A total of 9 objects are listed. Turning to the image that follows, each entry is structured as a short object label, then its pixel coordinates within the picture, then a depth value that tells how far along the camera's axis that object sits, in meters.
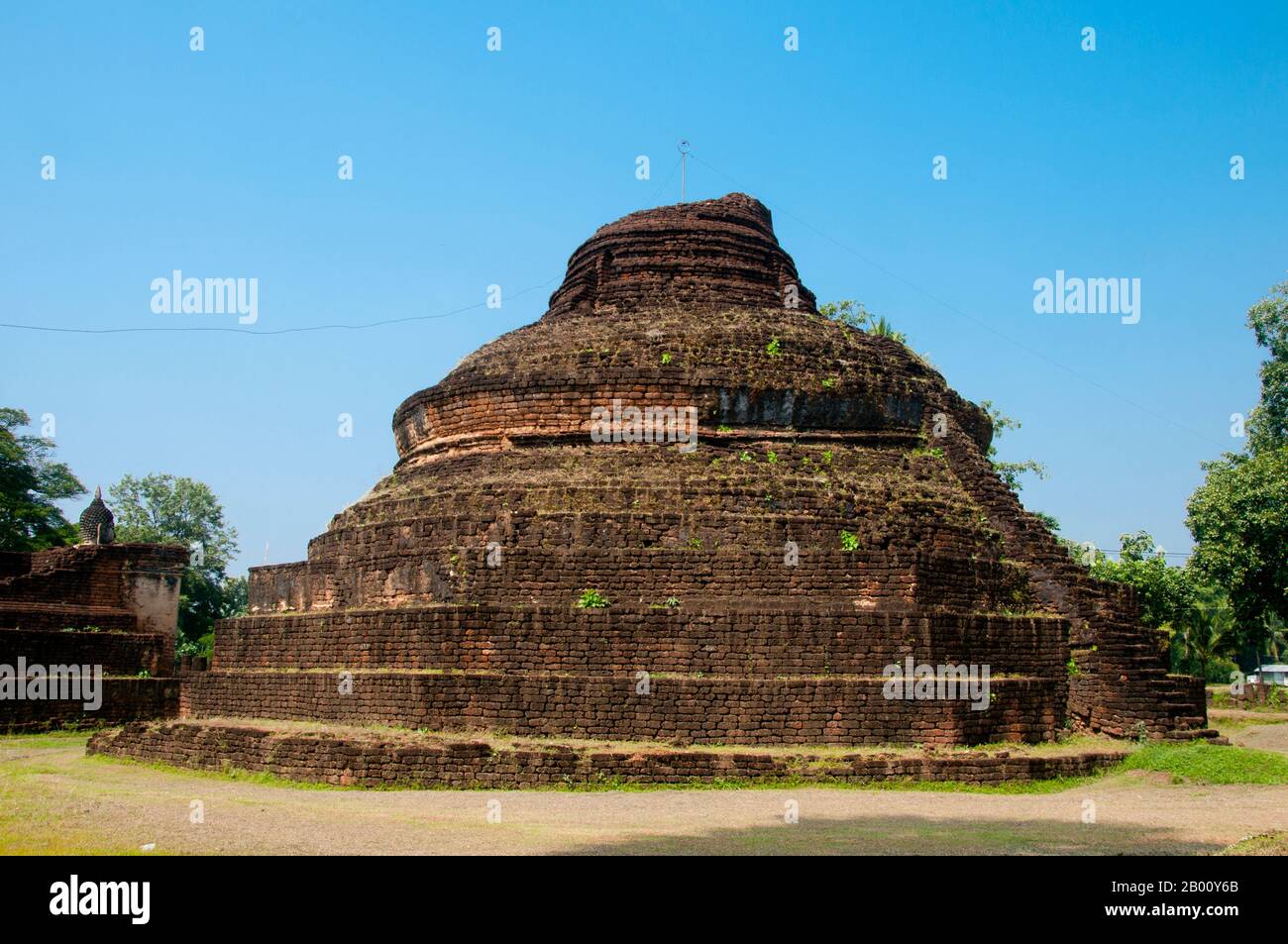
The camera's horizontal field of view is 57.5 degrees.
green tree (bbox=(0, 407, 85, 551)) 44.81
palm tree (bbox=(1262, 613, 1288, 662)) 61.60
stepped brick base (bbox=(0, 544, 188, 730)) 26.52
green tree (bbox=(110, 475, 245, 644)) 58.47
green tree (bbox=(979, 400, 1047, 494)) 37.03
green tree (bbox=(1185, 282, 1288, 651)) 31.66
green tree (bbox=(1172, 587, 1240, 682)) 49.84
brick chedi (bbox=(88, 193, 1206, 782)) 16.11
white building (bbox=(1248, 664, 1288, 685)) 73.06
